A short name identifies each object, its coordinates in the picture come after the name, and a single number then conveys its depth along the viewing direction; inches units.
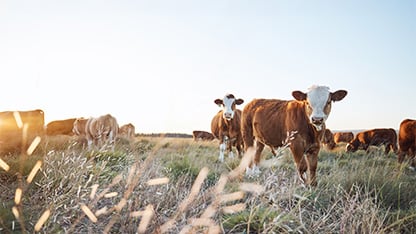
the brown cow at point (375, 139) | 845.3
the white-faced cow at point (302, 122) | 239.0
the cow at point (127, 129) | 1054.4
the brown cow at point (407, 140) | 527.8
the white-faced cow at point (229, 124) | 508.9
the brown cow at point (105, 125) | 653.5
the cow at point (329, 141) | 946.6
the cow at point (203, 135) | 1647.9
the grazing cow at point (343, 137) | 1505.9
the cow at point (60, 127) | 1153.4
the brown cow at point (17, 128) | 297.4
